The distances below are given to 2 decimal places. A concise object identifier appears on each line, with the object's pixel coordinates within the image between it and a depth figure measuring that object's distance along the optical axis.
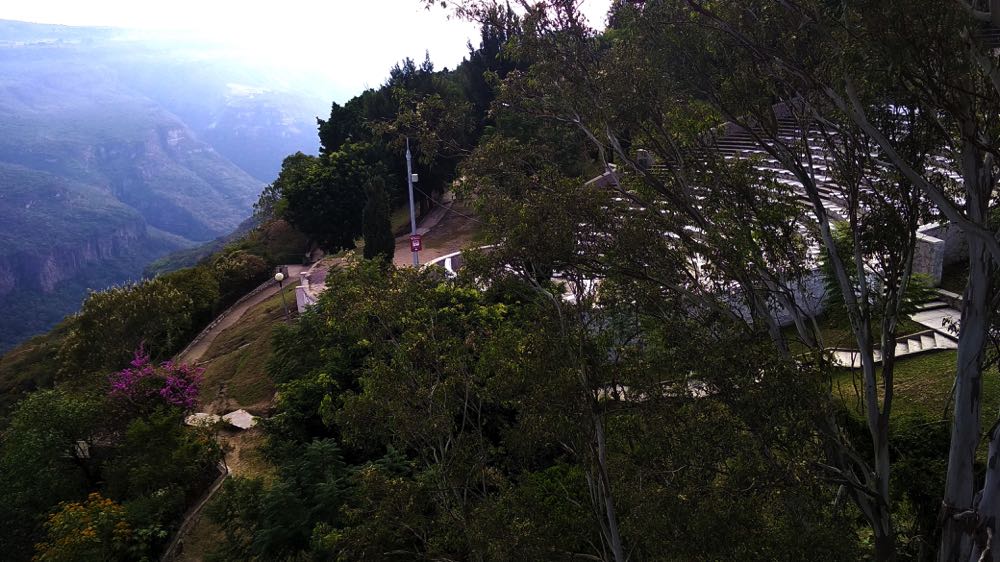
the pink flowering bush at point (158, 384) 16.84
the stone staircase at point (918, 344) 14.07
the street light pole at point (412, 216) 20.77
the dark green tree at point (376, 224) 26.45
